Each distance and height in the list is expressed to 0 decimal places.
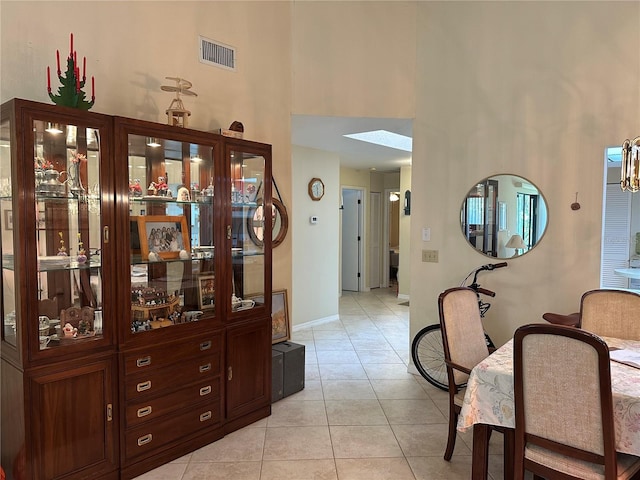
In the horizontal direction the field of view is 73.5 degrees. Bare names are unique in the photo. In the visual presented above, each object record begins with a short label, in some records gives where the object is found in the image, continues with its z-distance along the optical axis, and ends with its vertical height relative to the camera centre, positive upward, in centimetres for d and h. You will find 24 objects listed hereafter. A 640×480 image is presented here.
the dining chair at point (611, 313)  270 -61
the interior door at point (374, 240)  898 -42
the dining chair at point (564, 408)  167 -77
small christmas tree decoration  223 +68
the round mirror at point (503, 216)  358 +3
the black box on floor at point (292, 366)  362 -125
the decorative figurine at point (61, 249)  226 -15
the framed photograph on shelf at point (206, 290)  290 -47
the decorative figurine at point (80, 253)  234 -18
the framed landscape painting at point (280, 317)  394 -91
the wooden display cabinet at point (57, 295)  205 -39
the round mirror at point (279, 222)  393 -2
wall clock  584 +43
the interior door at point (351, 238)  868 -36
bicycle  389 -128
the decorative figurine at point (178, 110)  277 +72
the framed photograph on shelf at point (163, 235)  260 -10
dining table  176 -84
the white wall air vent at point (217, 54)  328 +131
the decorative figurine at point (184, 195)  281 +17
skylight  522 +106
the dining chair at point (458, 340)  255 -74
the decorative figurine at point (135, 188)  252 +19
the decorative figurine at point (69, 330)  226 -58
